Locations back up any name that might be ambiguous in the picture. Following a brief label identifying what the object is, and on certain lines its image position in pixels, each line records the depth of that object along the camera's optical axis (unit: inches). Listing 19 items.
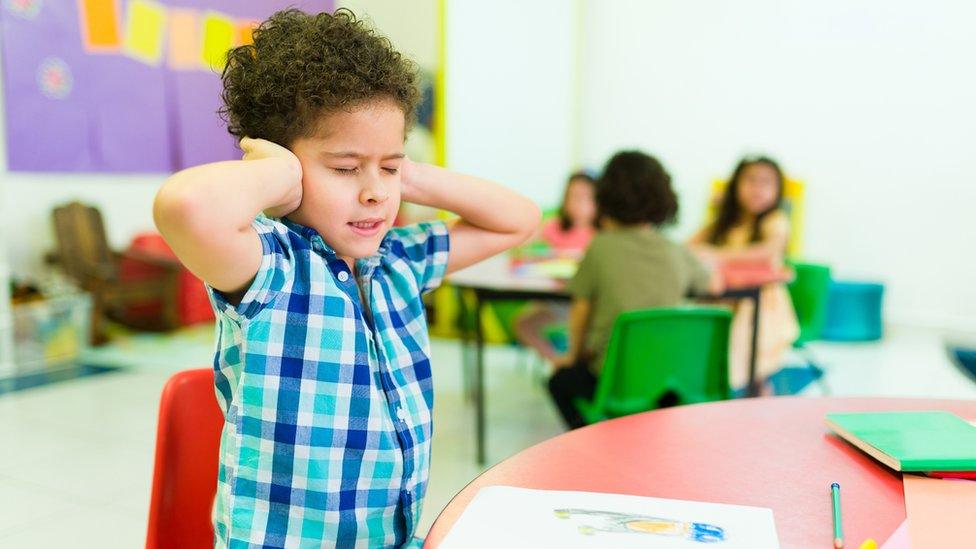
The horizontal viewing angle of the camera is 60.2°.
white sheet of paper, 28.8
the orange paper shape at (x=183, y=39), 192.4
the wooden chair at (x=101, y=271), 175.5
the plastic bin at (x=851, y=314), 189.8
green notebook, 35.1
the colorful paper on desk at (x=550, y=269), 109.3
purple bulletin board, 168.6
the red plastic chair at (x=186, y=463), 41.7
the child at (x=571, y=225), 141.2
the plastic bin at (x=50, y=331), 155.5
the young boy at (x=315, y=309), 36.4
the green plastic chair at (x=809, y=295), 132.6
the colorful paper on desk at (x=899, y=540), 28.8
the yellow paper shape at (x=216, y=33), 185.8
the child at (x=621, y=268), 93.6
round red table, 31.6
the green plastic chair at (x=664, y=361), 80.0
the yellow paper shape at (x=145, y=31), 185.9
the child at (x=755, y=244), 127.8
